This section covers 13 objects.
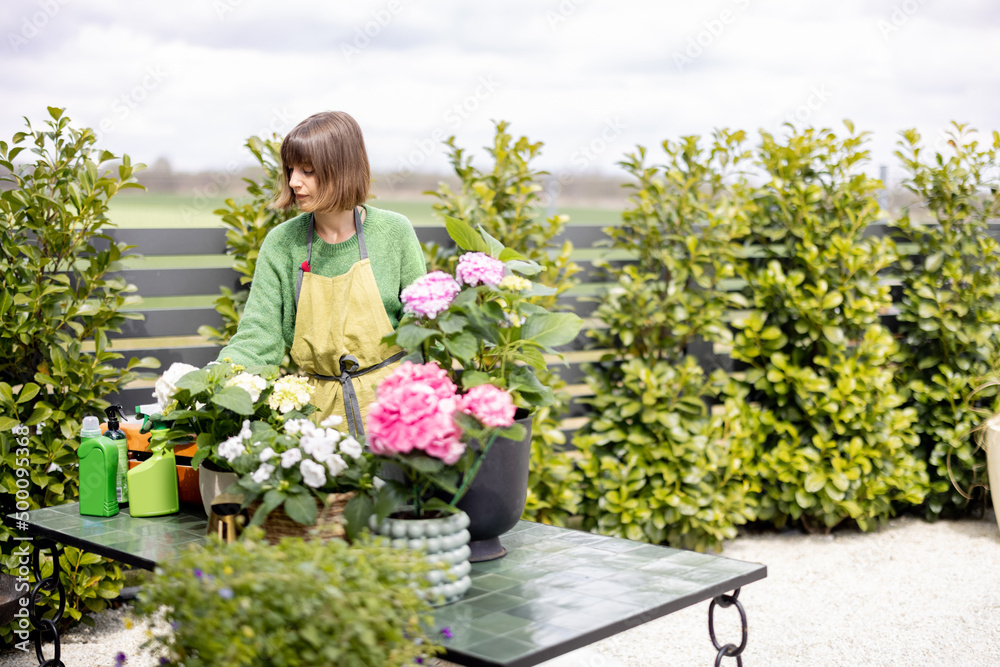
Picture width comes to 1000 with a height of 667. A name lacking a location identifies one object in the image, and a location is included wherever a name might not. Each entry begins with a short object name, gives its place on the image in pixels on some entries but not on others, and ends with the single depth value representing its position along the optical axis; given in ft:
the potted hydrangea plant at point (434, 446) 4.38
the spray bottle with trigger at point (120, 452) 6.38
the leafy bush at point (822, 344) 13.07
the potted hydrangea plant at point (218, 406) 5.60
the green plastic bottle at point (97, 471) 6.27
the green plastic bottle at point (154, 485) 6.22
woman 7.25
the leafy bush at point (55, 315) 9.12
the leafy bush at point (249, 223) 10.36
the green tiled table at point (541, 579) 4.16
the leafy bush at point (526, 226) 11.65
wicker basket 4.81
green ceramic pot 4.48
